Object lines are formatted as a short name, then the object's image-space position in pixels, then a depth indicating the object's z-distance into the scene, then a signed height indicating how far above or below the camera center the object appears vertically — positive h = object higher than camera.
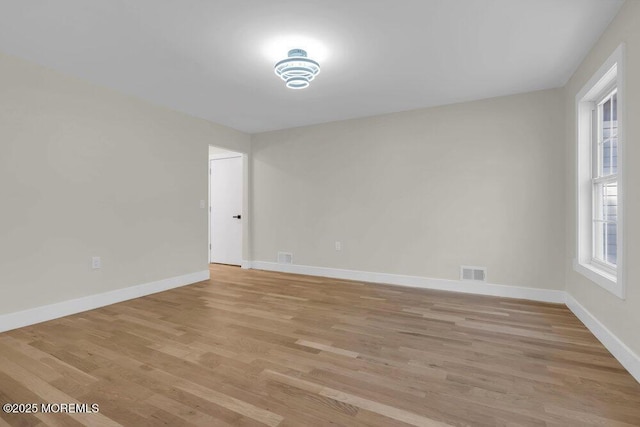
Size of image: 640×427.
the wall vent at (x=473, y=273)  3.97 -0.75
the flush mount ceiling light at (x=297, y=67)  2.72 +1.28
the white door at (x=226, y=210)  6.04 +0.07
